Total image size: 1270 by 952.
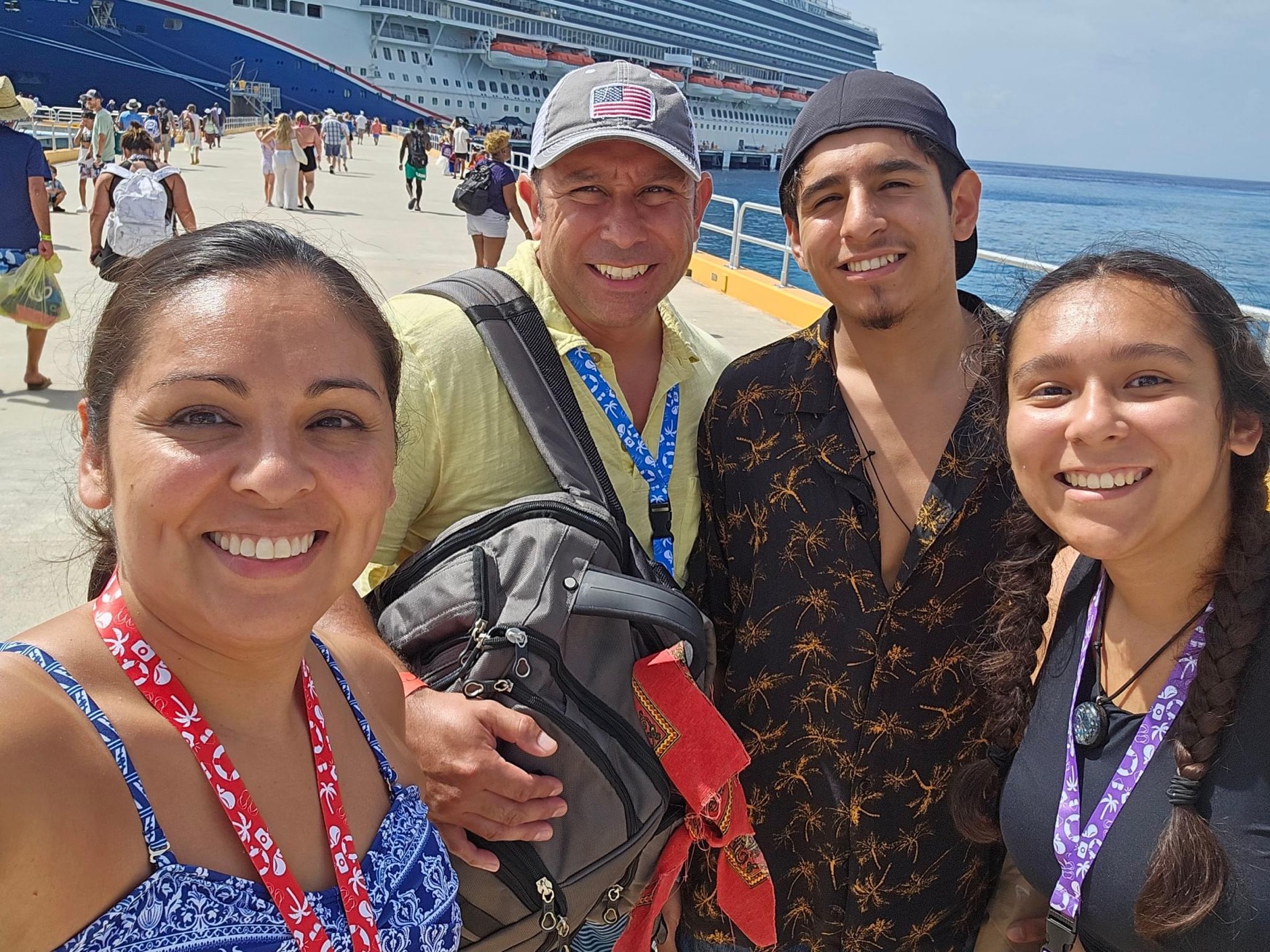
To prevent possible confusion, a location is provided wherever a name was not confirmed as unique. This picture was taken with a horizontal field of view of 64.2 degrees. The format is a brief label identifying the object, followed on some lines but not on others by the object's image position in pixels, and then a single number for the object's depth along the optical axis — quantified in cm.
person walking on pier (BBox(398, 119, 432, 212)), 1891
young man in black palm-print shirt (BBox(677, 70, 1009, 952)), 200
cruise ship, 4509
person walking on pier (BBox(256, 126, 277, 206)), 1723
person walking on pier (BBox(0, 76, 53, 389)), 678
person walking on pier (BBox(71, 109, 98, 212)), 1753
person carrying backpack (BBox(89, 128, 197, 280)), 750
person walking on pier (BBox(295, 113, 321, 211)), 1858
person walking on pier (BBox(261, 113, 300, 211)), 1670
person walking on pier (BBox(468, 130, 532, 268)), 1163
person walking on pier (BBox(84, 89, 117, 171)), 1675
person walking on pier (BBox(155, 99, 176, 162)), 2458
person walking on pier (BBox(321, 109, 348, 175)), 2770
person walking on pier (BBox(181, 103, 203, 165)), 2656
